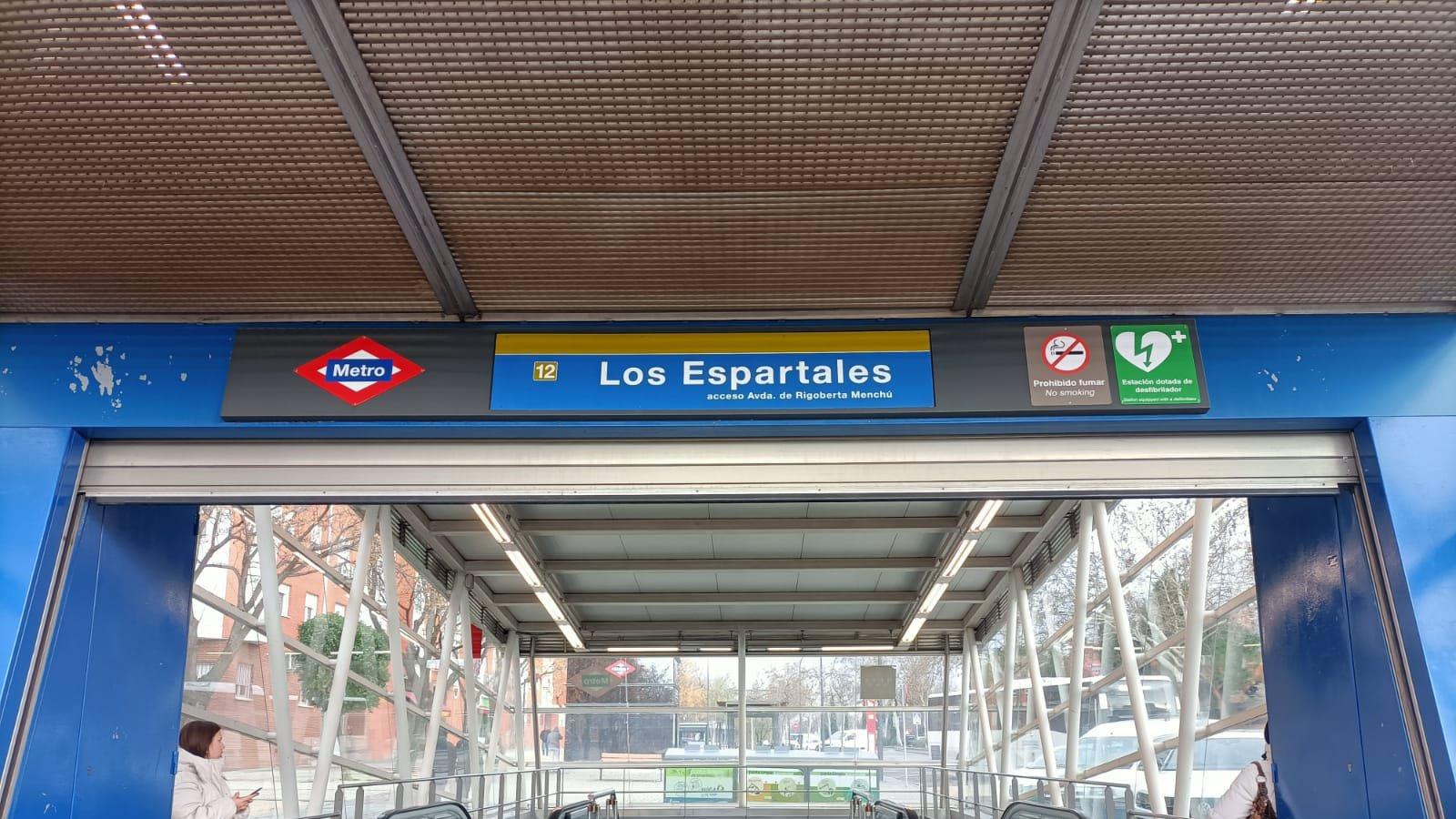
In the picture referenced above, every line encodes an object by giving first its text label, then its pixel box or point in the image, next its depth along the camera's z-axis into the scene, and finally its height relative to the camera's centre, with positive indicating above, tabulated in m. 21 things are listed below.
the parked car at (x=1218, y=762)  9.63 -0.10
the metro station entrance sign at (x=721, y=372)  4.77 +1.77
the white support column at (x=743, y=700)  21.42 +1.12
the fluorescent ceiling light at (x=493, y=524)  11.79 +2.74
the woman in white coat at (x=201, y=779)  5.53 -0.12
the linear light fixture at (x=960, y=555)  13.18 +2.64
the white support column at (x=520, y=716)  22.23 +0.82
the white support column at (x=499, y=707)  20.73 +0.95
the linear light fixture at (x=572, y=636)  20.12 +2.40
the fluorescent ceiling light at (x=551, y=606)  17.20 +2.56
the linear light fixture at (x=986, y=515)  11.66 +2.74
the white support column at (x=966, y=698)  21.67 +1.15
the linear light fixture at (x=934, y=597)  16.00 +2.52
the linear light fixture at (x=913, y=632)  19.38 +2.38
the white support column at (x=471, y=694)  17.42 +1.10
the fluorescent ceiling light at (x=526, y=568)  14.11 +2.67
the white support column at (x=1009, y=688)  17.52 +1.13
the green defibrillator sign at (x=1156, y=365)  4.74 +1.78
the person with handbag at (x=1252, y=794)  5.62 -0.24
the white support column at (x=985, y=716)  19.80 +0.69
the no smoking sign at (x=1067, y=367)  4.75 +1.78
